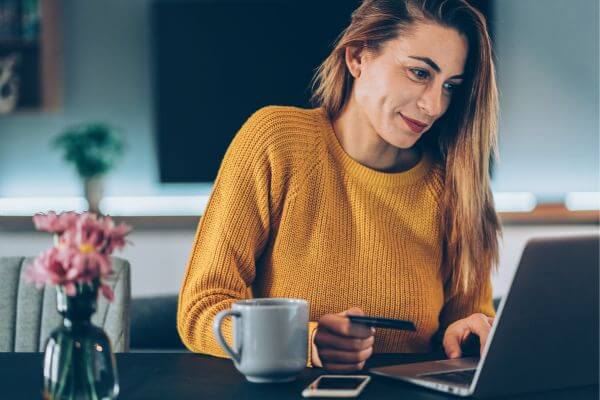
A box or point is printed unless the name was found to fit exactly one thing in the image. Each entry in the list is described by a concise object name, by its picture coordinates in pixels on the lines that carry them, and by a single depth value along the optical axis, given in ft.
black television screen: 10.98
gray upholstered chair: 4.77
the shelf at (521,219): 10.32
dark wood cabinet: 11.04
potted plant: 10.67
